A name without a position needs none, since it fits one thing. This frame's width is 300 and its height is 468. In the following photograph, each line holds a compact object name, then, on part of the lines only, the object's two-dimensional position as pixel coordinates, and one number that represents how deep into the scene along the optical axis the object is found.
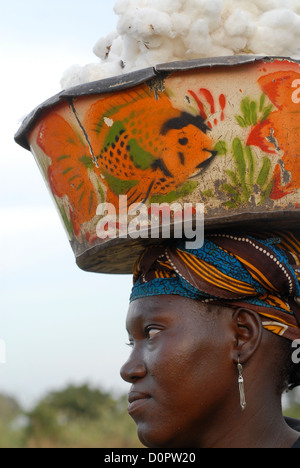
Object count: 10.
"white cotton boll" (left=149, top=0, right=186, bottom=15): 2.27
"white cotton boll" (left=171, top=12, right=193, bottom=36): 2.28
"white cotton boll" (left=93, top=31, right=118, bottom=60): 2.66
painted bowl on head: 2.22
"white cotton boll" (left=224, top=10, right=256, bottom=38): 2.32
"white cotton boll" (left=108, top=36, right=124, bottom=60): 2.57
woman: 2.45
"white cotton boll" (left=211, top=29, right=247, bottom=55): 2.33
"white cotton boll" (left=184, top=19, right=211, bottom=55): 2.28
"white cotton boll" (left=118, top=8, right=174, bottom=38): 2.26
